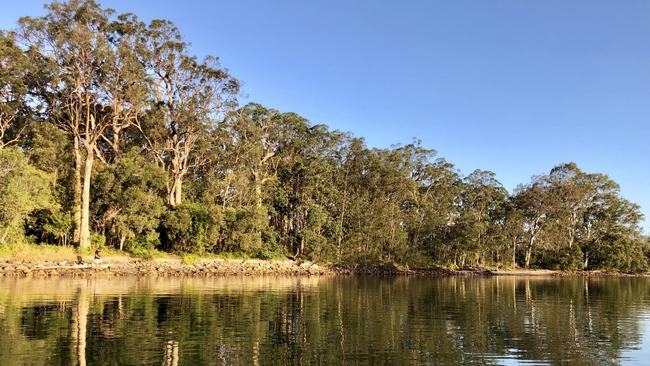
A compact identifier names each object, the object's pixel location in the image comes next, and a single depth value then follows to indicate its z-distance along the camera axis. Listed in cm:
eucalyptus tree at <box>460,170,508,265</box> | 9319
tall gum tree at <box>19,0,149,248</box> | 5122
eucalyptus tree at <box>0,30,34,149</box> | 5188
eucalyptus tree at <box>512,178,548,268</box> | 9712
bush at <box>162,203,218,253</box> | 6028
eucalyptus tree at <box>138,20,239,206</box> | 6309
